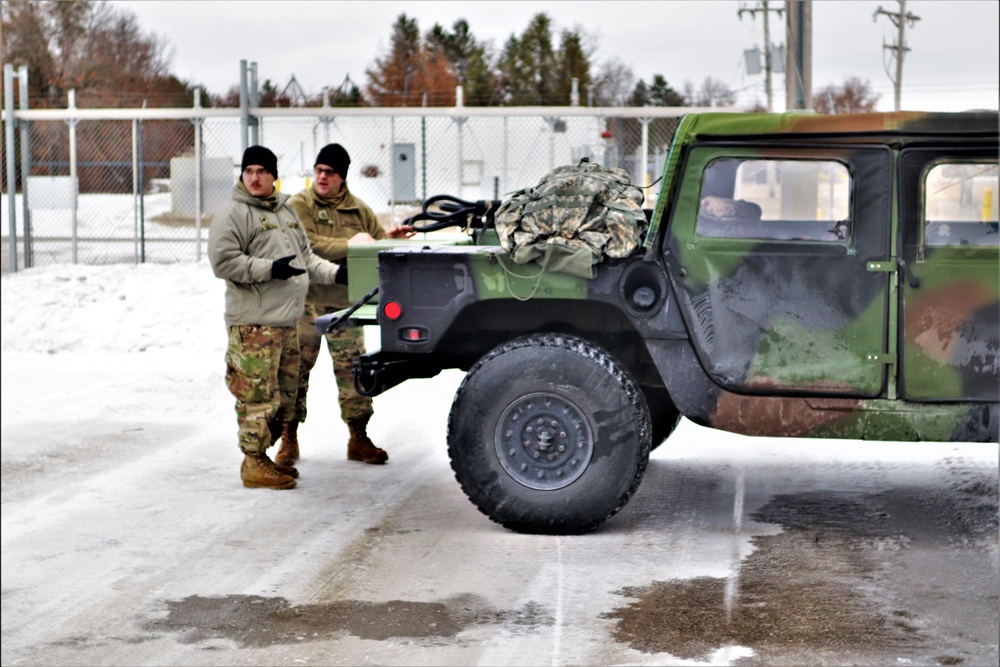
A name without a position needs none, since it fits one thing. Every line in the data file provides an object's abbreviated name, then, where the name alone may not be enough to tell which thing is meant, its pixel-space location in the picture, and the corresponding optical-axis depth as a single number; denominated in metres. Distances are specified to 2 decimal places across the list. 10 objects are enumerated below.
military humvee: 5.55
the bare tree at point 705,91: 43.00
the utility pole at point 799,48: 13.02
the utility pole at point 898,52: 40.02
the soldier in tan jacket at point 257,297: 6.39
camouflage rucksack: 5.67
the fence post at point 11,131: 15.00
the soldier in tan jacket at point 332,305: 7.18
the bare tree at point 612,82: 37.44
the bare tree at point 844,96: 49.74
